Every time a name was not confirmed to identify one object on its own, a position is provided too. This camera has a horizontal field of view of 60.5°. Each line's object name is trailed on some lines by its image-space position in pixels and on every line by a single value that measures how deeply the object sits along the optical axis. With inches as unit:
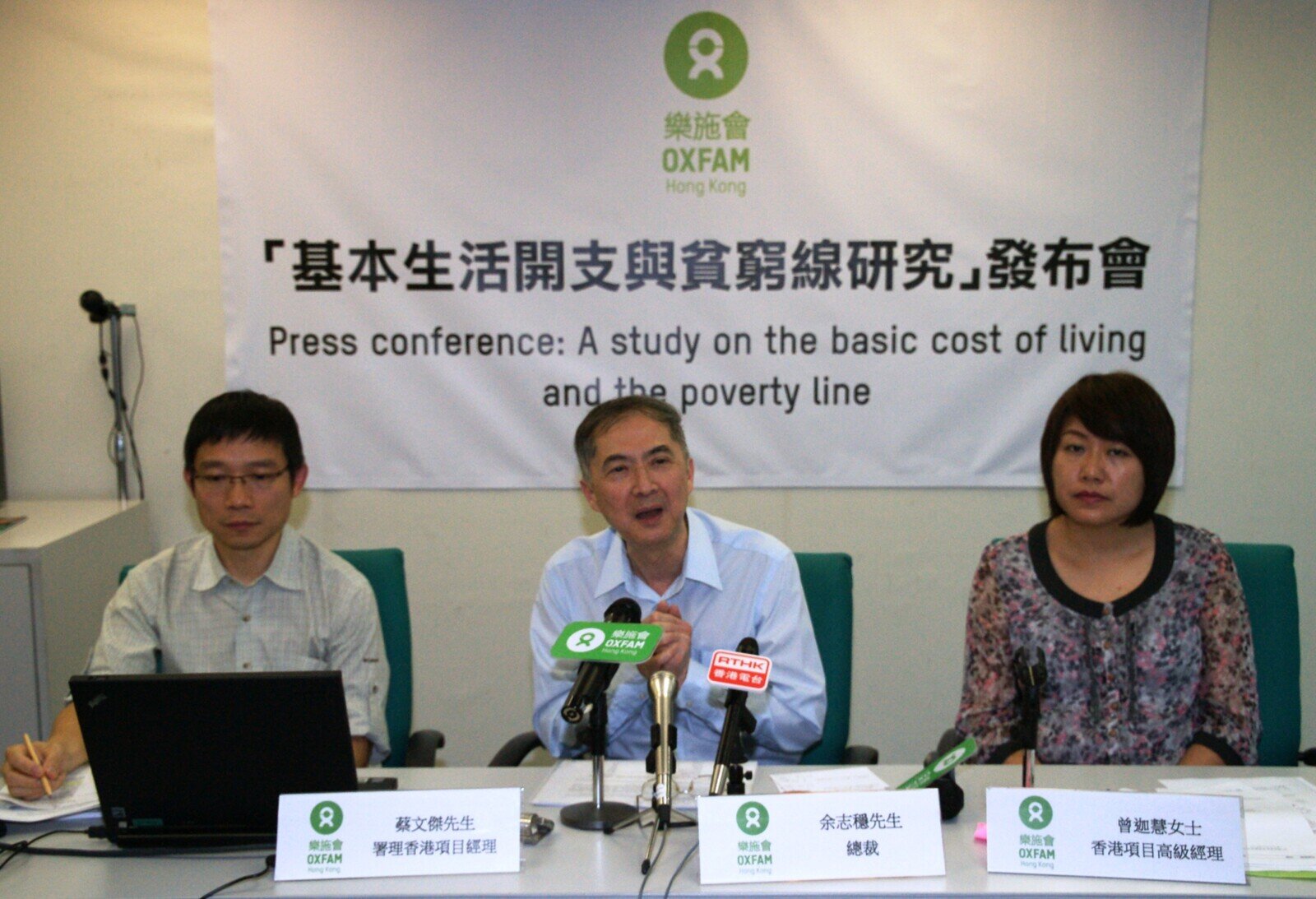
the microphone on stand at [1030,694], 61.7
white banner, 125.8
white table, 55.8
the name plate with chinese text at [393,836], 57.8
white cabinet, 106.5
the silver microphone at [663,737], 59.2
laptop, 58.6
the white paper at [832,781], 70.0
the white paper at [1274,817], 58.4
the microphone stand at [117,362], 125.6
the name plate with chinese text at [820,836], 56.5
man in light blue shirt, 83.0
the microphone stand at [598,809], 61.5
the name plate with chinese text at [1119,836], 56.3
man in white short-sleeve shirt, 87.4
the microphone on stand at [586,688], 55.3
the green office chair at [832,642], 92.7
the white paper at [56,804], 66.2
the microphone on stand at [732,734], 59.1
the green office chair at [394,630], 95.6
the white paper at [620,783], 68.9
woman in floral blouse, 83.2
